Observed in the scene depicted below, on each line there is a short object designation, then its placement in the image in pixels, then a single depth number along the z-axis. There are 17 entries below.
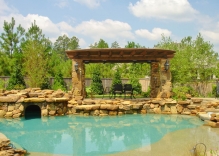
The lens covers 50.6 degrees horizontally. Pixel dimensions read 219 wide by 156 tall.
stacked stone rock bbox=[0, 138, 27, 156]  5.25
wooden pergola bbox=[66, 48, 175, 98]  12.84
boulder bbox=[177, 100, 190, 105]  12.04
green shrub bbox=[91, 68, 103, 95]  18.00
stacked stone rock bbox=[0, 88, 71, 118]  11.37
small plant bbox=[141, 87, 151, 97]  15.74
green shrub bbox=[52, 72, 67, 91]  18.22
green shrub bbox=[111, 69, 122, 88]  18.38
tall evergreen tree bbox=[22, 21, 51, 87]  17.89
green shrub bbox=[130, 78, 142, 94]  17.04
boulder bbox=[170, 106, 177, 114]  12.25
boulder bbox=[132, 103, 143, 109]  12.15
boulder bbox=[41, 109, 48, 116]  11.66
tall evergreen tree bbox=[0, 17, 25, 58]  24.47
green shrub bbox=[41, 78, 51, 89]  18.20
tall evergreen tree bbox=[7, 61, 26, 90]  17.39
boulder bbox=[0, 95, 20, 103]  11.31
